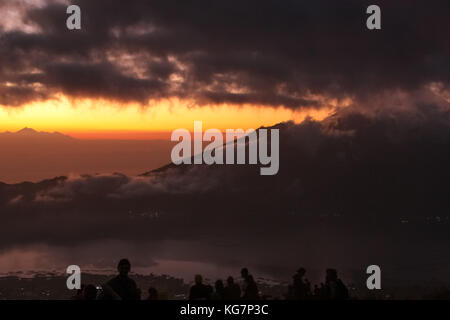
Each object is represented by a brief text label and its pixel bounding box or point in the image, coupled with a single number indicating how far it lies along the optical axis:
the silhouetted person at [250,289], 18.05
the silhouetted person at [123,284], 14.09
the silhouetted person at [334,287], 17.42
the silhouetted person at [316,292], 18.92
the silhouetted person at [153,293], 17.64
